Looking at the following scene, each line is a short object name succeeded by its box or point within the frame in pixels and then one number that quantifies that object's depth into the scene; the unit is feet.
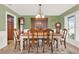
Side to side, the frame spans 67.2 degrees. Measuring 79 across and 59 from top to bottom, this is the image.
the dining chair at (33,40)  5.66
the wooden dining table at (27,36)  5.49
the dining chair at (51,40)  5.60
